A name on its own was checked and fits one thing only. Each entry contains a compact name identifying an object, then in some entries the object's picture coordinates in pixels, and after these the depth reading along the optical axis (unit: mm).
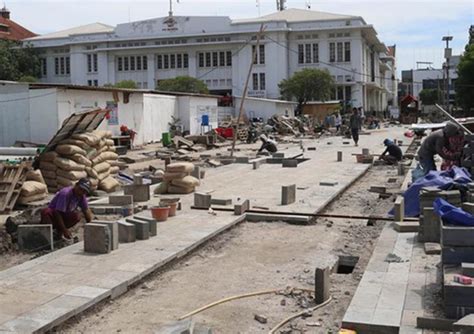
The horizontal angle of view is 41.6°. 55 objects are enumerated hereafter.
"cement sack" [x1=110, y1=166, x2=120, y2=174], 14953
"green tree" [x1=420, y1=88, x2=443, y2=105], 95875
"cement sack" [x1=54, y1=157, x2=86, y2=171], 13281
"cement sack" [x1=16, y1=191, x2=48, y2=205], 12023
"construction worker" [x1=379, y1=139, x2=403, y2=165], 20391
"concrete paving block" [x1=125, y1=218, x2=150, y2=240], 8562
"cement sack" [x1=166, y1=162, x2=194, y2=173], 13344
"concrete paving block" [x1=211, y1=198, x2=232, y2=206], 11703
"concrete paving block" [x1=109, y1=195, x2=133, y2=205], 11227
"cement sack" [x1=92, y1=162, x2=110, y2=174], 13990
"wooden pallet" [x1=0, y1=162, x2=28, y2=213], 11391
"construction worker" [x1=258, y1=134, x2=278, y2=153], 24859
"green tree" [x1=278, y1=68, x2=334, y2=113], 57594
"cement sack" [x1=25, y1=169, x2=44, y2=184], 12577
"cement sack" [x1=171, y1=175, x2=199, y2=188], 13305
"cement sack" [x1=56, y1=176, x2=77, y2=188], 13359
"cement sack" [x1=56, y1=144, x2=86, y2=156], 13422
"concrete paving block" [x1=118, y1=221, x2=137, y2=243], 8414
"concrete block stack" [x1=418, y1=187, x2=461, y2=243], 7645
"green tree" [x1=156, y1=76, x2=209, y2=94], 56906
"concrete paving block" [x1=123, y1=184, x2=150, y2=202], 12398
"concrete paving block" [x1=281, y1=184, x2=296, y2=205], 11885
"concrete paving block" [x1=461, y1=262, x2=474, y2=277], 5023
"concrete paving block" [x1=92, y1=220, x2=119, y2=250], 7902
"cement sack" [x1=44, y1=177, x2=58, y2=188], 13500
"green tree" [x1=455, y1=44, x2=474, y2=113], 46219
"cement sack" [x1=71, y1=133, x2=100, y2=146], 13852
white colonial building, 64562
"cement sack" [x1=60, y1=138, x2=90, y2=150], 13688
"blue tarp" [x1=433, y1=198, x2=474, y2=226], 5836
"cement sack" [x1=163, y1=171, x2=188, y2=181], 13328
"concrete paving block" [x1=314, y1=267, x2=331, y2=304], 6055
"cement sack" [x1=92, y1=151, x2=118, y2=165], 14065
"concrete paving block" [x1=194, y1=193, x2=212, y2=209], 11099
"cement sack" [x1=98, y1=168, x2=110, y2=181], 14016
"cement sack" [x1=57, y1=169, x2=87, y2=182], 13336
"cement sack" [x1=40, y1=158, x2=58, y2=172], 13484
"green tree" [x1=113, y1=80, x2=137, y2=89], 59981
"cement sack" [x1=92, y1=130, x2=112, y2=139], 14483
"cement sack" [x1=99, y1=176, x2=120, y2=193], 13828
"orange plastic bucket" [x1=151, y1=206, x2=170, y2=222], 9984
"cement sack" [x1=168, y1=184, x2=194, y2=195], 13305
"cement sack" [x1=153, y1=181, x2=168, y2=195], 13297
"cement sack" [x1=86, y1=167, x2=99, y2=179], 13633
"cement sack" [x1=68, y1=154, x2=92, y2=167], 13516
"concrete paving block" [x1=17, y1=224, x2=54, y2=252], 8250
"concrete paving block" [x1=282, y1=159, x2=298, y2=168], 19875
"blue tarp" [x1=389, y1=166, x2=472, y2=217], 8695
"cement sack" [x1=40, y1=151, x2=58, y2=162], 13461
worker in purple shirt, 8445
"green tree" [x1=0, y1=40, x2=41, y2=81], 61031
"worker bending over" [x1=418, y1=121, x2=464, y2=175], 10609
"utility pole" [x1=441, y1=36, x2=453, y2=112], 52553
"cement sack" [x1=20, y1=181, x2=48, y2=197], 12014
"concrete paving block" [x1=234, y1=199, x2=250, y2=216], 10688
